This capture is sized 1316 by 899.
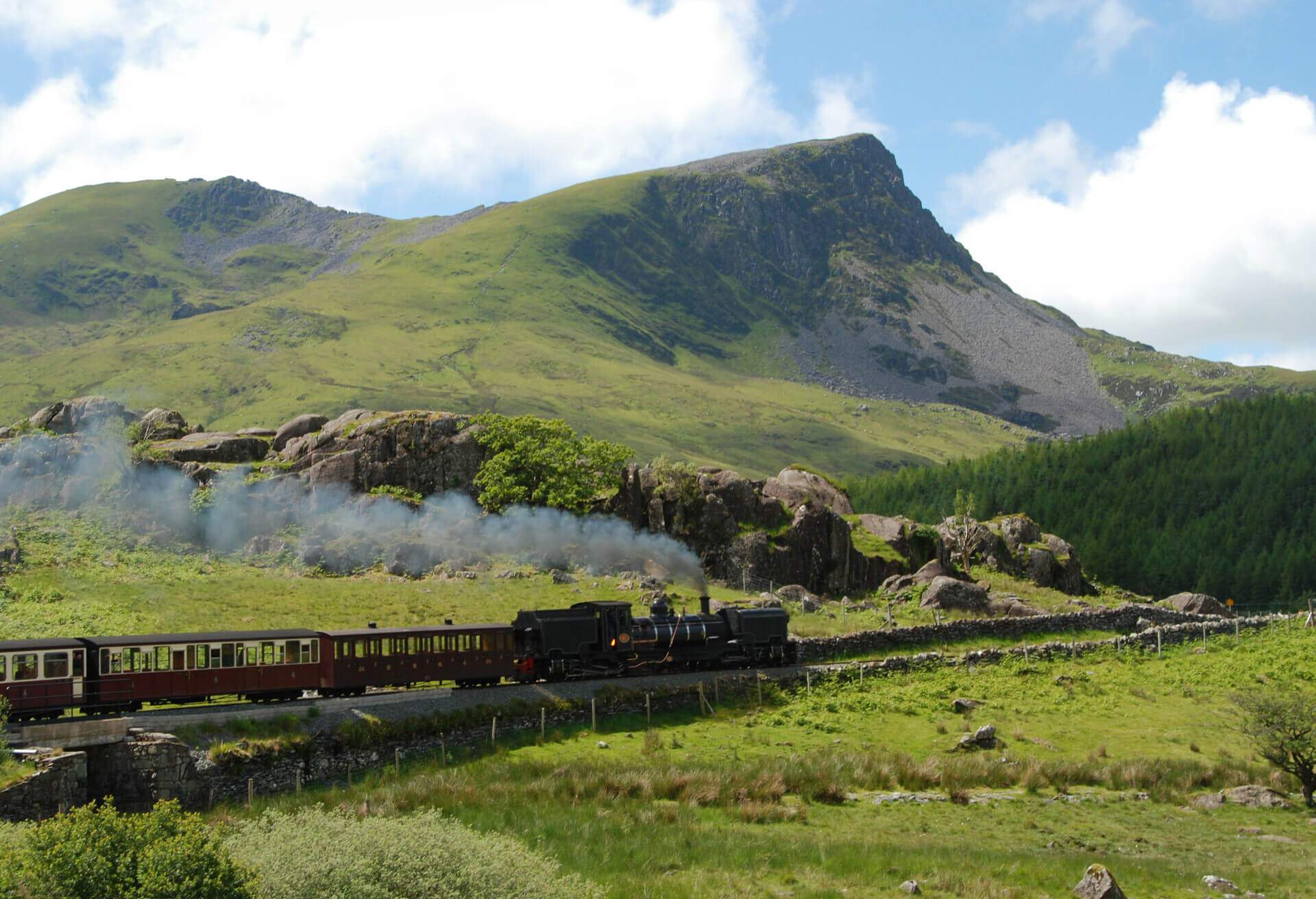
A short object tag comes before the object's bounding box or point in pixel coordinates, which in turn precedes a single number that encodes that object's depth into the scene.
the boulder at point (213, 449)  80.31
